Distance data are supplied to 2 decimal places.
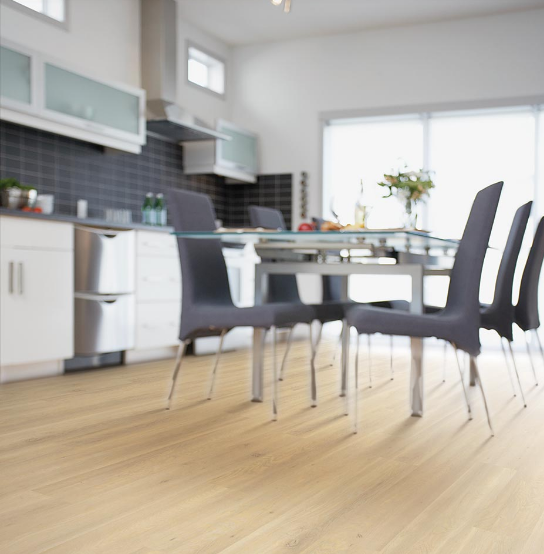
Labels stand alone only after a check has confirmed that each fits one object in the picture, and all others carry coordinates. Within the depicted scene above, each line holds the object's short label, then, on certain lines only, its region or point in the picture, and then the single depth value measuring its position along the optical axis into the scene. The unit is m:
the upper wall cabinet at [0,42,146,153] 4.02
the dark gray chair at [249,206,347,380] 4.02
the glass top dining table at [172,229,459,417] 2.84
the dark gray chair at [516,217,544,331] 3.49
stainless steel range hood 5.45
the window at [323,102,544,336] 6.04
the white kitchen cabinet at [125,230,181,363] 4.66
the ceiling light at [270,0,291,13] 3.32
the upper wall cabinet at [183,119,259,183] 6.20
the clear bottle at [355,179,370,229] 3.30
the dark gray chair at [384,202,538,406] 3.28
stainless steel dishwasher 4.19
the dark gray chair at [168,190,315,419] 2.97
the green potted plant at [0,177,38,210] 4.02
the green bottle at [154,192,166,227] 5.57
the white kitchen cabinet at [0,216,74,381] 3.72
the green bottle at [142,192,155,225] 5.48
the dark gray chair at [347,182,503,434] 2.62
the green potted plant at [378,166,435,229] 3.49
